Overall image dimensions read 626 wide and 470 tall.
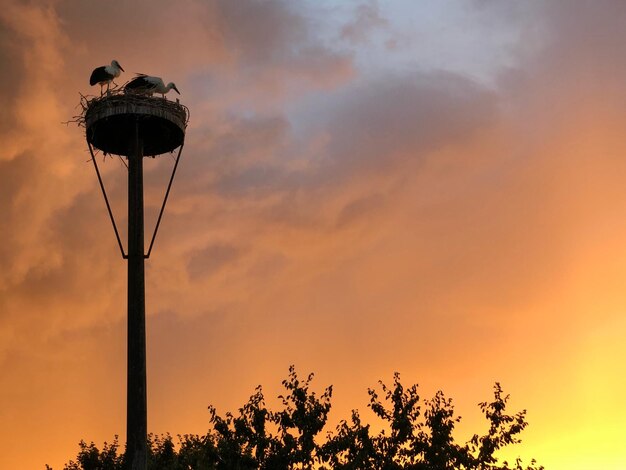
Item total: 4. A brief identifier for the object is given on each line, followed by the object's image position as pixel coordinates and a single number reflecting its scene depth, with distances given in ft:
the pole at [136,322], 103.35
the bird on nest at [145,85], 113.91
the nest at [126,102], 112.88
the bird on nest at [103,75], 114.42
